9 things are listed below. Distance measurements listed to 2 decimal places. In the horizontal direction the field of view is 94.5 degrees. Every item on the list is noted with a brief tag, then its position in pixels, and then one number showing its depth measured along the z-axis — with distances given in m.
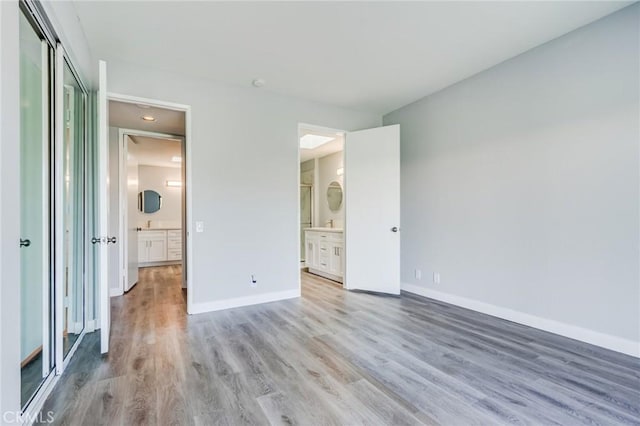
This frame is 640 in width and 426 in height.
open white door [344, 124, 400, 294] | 4.11
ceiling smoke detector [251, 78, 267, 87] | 3.44
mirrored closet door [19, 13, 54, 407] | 1.77
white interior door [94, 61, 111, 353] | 2.20
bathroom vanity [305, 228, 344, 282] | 4.86
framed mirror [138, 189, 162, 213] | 7.22
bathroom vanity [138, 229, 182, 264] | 6.54
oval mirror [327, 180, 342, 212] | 6.24
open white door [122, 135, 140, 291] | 4.31
